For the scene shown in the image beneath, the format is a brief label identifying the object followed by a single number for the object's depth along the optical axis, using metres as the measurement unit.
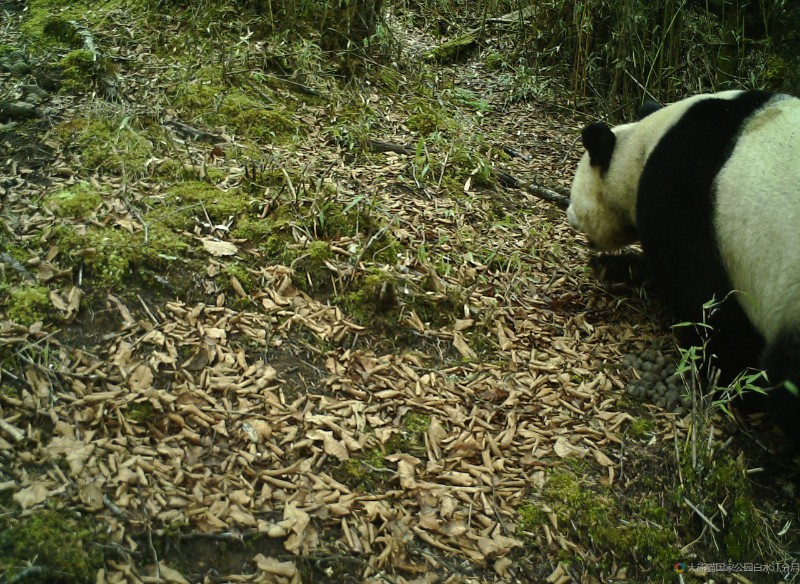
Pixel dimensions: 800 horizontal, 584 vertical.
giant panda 3.75
